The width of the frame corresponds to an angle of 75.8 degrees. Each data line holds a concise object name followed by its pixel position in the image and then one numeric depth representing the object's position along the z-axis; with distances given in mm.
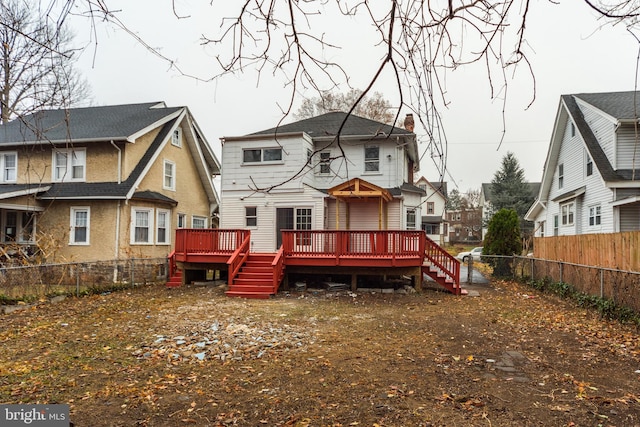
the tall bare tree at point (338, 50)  2016
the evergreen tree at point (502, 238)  17438
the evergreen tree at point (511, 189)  40594
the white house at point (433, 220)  42812
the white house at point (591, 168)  14648
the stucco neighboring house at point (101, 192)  15971
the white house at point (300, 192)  16781
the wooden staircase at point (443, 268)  13164
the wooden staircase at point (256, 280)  12039
